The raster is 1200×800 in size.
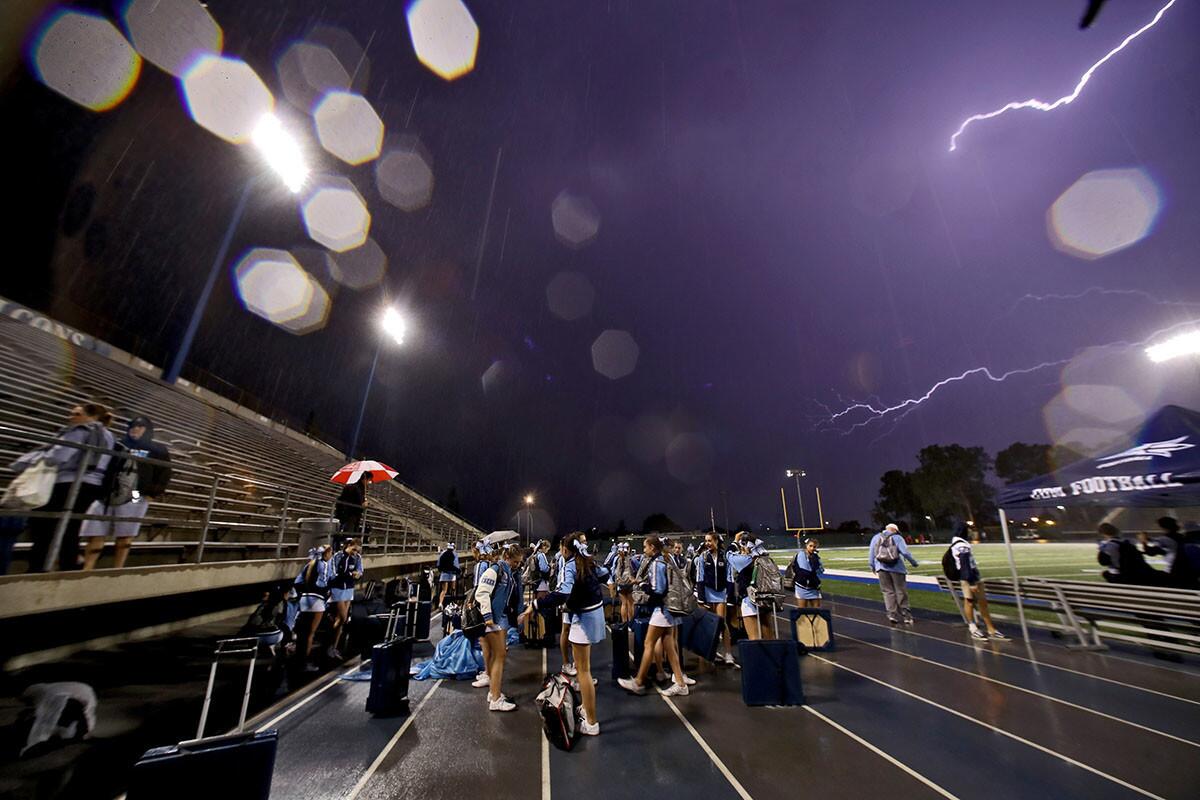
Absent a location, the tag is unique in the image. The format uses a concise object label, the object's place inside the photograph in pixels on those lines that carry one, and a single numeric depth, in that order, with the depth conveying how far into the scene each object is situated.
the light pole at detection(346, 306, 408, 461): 22.39
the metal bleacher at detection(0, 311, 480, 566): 8.41
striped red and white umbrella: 11.80
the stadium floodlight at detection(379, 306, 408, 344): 22.50
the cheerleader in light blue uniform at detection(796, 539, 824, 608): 9.41
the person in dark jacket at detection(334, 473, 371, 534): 12.45
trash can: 11.00
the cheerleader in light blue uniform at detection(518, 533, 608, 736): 5.15
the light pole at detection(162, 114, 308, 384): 14.61
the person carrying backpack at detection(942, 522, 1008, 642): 9.23
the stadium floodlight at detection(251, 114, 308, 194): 14.55
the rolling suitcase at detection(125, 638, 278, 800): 2.51
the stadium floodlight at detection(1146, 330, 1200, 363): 10.83
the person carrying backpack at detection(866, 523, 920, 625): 10.85
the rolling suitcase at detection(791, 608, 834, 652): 8.74
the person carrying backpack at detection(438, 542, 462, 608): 11.93
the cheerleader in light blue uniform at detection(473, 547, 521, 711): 5.74
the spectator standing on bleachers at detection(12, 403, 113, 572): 4.81
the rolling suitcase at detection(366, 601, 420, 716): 5.82
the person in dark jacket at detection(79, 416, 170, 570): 5.39
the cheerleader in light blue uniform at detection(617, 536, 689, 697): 6.20
